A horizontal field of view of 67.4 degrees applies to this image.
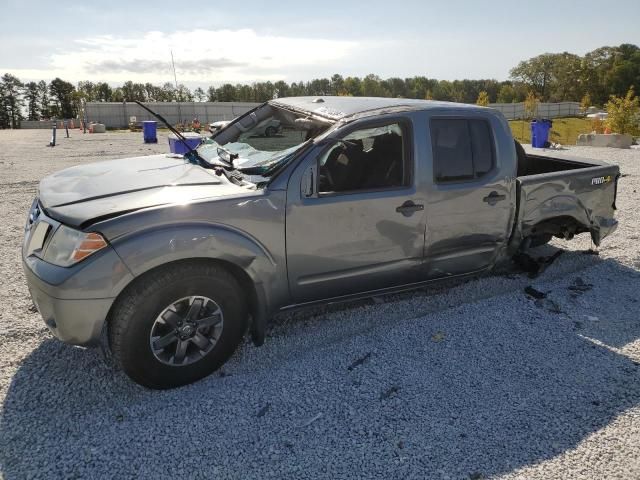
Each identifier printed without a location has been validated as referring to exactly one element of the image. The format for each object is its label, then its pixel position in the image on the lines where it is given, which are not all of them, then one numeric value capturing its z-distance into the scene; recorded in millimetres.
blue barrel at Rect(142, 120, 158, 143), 21594
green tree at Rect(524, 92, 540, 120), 47531
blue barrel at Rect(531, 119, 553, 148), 17906
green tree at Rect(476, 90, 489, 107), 54097
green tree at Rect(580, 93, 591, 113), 66688
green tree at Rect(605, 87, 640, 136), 22312
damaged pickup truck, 2904
